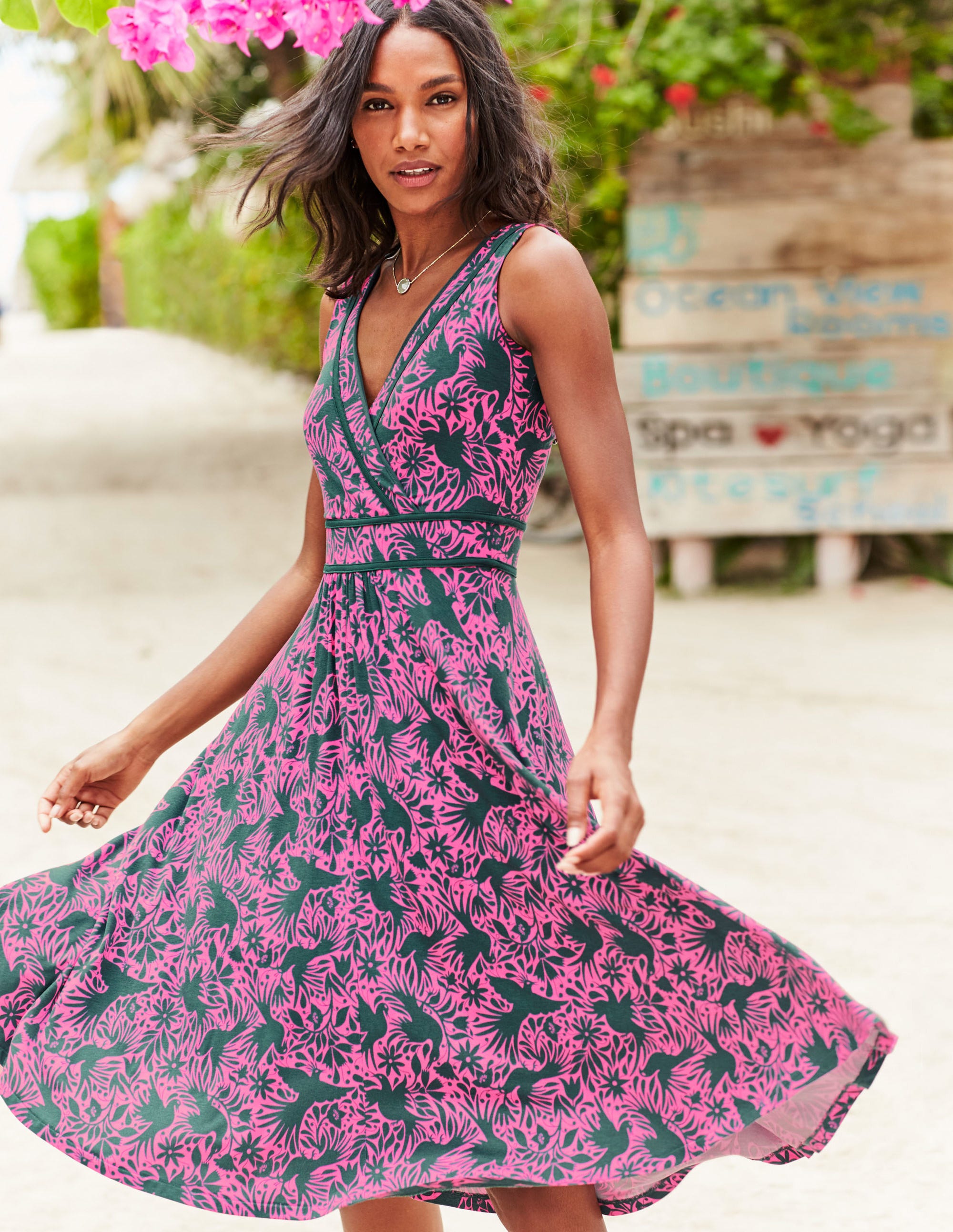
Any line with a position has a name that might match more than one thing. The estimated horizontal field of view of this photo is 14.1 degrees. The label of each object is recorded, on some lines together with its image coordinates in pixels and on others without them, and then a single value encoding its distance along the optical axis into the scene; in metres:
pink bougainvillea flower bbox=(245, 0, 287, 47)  3.32
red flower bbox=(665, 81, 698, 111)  9.02
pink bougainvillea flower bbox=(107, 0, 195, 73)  3.35
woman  3.39
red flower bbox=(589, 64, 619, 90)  8.97
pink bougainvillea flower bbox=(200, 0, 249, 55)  3.33
